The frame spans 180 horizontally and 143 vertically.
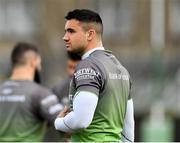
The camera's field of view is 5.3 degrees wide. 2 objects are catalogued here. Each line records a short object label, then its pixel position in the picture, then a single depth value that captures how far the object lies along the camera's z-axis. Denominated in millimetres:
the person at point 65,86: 20485
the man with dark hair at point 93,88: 14197
